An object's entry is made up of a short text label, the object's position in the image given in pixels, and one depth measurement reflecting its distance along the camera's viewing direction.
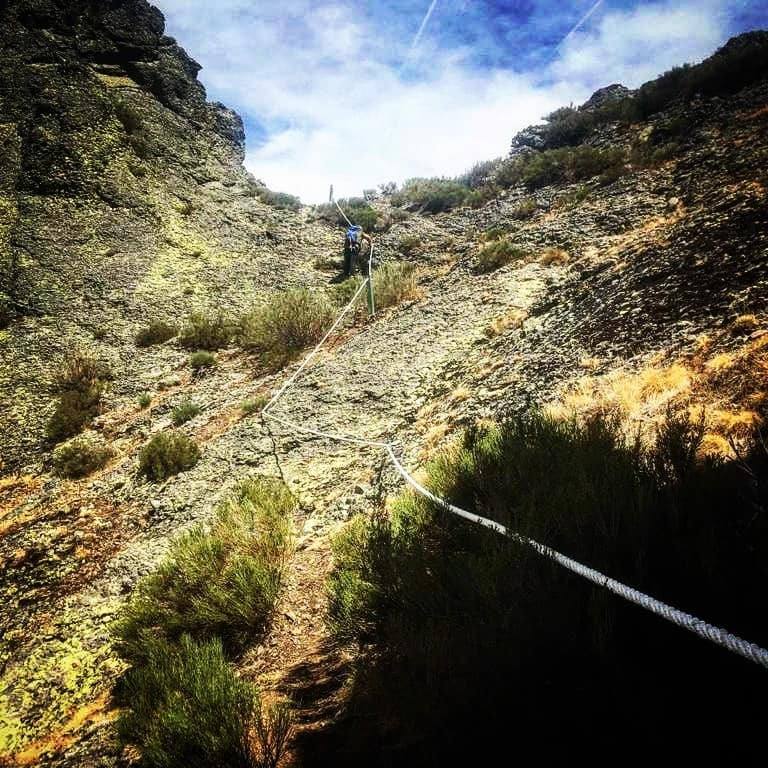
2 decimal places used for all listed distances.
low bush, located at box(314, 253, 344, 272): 15.45
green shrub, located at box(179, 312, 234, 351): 10.92
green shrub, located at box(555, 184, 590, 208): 11.34
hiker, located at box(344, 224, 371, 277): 14.71
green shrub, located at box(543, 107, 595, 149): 17.84
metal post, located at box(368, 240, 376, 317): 10.41
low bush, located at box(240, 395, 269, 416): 7.20
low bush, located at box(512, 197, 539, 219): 12.86
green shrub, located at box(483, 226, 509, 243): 11.97
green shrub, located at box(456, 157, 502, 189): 22.39
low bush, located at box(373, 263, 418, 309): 10.84
